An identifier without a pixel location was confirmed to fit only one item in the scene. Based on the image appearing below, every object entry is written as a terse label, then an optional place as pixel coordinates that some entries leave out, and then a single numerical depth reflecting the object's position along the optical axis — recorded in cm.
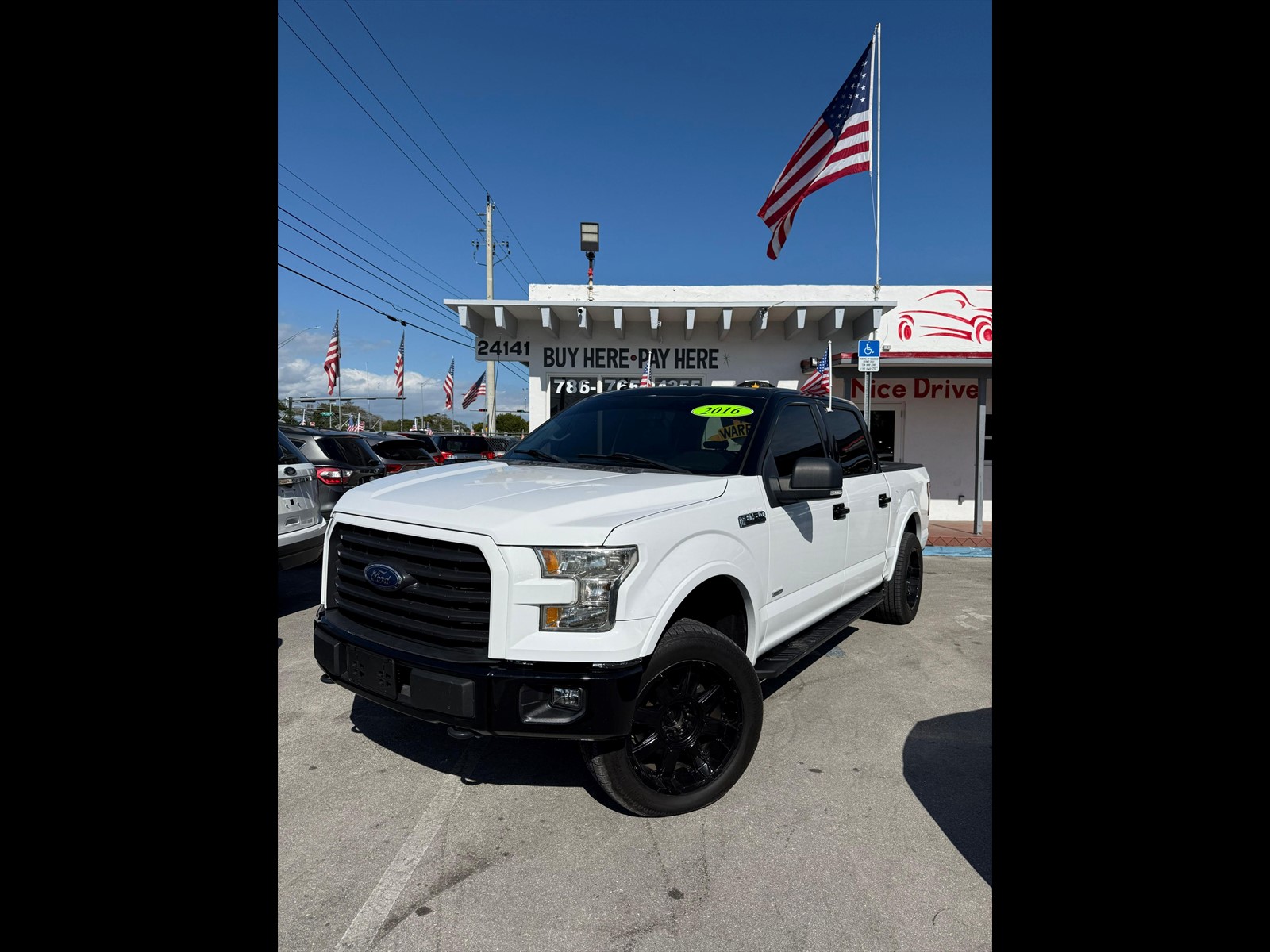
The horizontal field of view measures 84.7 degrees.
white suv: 604
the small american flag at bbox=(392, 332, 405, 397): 3650
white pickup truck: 270
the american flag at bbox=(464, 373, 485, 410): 3281
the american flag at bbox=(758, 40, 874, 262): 1048
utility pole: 2316
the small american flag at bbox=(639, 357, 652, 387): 1317
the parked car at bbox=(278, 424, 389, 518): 812
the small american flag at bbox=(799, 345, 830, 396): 1100
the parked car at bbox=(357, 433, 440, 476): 1385
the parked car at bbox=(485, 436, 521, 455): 1966
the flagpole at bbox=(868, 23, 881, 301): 1177
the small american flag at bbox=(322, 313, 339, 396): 2844
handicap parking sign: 941
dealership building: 1258
